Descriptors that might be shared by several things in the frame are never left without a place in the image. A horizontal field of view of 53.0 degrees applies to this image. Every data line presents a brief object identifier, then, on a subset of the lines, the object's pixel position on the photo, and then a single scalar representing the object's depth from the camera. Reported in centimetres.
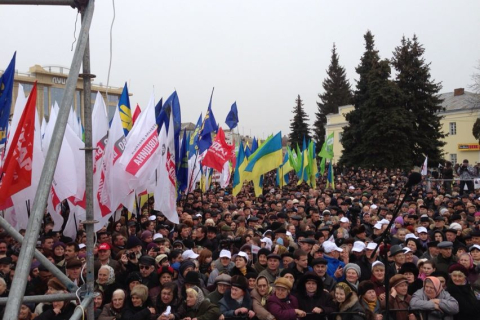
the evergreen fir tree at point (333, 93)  7006
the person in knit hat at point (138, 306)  570
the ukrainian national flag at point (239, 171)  1706
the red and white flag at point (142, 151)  923
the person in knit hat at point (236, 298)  617
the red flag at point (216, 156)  1529
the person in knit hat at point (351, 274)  686
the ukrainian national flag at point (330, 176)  2412
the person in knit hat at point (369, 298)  624
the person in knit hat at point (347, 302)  604
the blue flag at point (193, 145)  1865
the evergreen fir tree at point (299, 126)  5940
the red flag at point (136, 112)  1388
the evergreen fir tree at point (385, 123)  3788
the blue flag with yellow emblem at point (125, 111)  1165
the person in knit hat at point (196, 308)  588
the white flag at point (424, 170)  2290
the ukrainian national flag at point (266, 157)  1638
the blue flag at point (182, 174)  1344
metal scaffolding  224
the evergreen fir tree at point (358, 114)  4044
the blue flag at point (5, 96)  878
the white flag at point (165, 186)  1055
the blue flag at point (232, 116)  1855
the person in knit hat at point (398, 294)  634
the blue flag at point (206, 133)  1490
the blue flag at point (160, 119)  1232
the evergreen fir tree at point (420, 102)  3931
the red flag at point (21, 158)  725
